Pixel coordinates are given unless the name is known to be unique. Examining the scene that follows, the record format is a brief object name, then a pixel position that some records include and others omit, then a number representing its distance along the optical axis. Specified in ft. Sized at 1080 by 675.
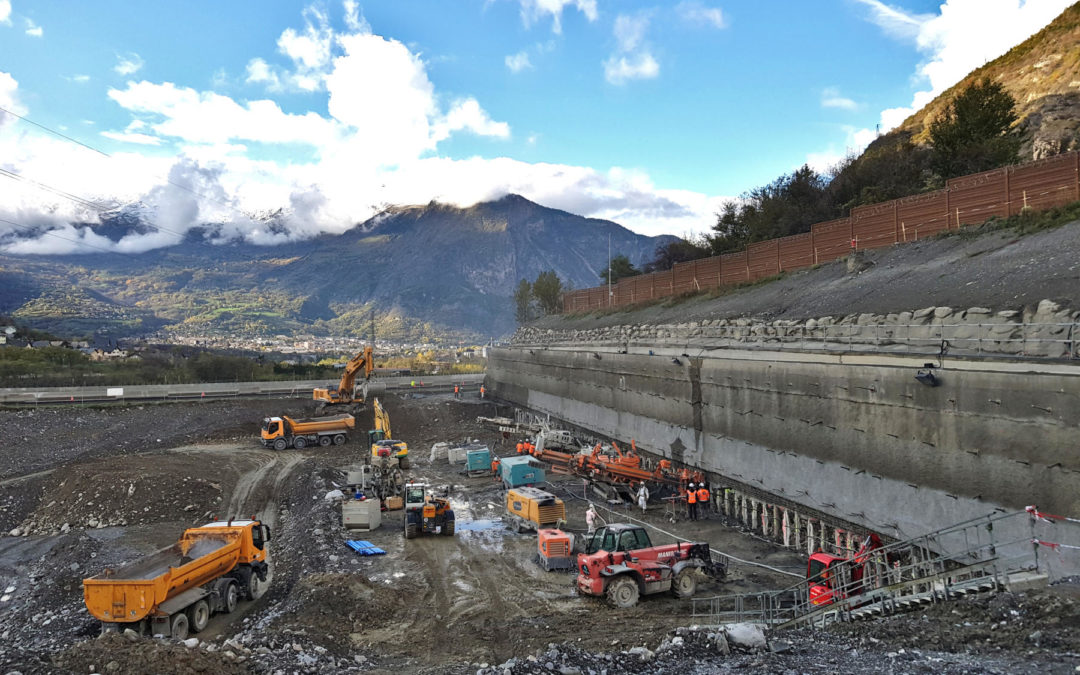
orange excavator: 158.71
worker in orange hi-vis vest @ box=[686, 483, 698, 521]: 75.41
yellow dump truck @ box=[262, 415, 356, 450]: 126.11
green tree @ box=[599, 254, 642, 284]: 279.08
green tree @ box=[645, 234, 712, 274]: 211.61
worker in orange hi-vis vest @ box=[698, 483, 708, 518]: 76.44
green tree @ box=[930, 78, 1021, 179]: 120.98
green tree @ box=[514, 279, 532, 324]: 354.95
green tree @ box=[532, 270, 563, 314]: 303.48
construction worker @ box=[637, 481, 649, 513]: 79.66
